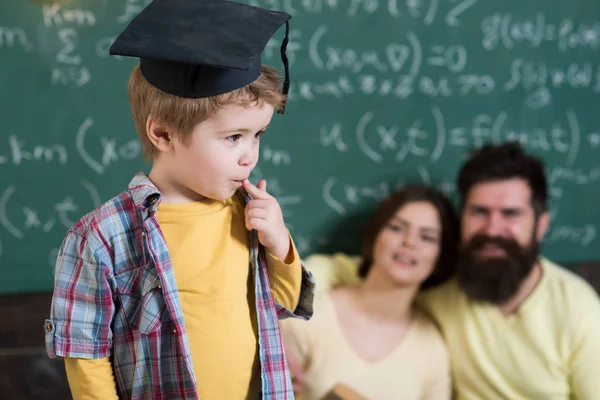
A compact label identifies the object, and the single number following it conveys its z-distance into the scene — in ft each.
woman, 6.51
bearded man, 6.43
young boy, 3.25
